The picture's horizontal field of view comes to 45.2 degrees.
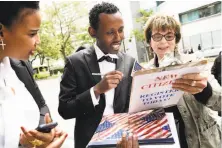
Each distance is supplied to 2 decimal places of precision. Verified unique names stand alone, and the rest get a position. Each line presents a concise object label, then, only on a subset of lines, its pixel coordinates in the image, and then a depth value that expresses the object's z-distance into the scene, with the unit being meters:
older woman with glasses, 1.42
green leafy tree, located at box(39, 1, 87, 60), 20.42
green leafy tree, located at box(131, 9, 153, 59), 21.30
